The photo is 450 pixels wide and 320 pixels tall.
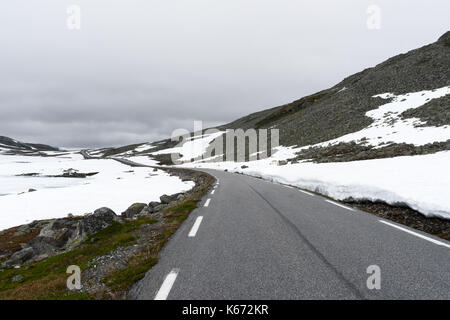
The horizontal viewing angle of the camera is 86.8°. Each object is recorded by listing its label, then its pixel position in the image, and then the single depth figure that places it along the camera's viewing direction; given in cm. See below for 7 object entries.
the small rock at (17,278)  548
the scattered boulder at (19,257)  739
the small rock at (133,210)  1185
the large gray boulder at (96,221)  777
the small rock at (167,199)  1430
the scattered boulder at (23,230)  1140
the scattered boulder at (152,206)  1211
